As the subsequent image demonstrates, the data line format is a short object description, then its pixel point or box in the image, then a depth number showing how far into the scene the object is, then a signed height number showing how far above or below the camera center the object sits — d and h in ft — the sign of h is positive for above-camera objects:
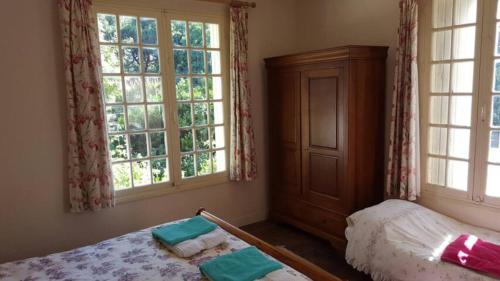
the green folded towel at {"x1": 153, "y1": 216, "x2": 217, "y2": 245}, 7.09 -2.77
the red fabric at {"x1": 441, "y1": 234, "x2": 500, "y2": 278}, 6.50 -3.24
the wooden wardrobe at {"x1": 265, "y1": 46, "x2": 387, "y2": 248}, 9.68 -0.98
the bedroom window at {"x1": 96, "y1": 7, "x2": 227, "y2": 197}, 9.89 +0.24
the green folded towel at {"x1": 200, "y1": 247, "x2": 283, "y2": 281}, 5.61 -2.84
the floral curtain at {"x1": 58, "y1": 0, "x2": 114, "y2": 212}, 8.72 -0.13
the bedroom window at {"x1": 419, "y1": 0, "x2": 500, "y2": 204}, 8.17 -0.04
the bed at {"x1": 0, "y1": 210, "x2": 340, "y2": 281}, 6.03 -3.01
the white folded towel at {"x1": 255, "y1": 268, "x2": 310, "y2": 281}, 5.55 -2.90
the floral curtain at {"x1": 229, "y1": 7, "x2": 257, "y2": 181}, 11.59 -0.07
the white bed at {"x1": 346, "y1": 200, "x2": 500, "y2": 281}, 7.08 -3.34
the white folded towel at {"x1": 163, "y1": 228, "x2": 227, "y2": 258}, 6.68 -2.85
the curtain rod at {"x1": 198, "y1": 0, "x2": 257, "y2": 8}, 11.29 +3.40
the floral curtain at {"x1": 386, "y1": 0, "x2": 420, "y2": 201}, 9.06 -0.49
